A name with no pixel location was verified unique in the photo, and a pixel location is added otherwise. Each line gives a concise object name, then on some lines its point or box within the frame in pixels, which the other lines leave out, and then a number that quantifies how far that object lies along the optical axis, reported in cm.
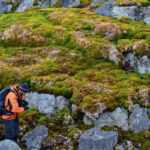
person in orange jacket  1816
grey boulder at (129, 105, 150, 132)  1925
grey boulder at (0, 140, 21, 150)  1795
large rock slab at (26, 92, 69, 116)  2019
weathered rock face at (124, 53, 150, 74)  2303
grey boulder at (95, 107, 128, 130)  1934
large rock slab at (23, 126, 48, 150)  1853
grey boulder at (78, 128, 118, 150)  1802
